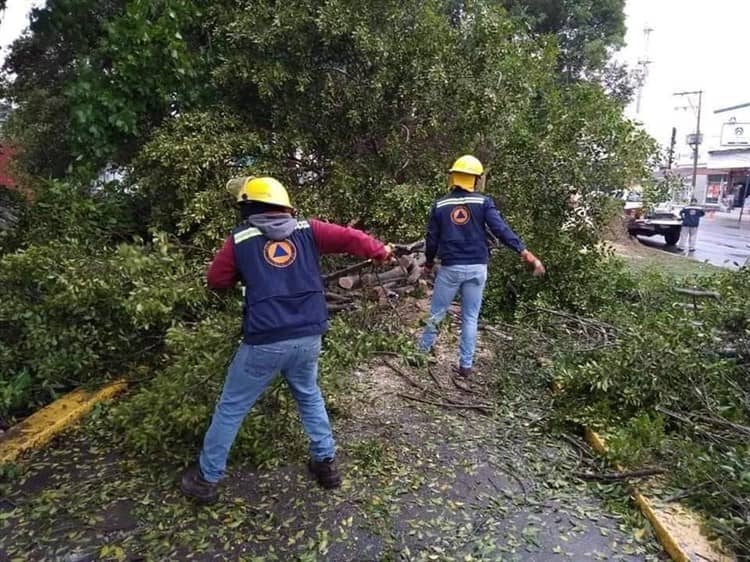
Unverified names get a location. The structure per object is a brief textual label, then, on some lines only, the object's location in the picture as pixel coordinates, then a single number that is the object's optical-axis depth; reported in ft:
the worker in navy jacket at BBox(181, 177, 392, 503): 9.36
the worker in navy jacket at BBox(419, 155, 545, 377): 15.66
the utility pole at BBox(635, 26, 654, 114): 64.80
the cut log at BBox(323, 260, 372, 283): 13.21
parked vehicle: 55.21
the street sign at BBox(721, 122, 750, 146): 131.34
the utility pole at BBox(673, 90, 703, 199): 123.54
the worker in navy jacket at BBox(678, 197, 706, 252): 52.03
